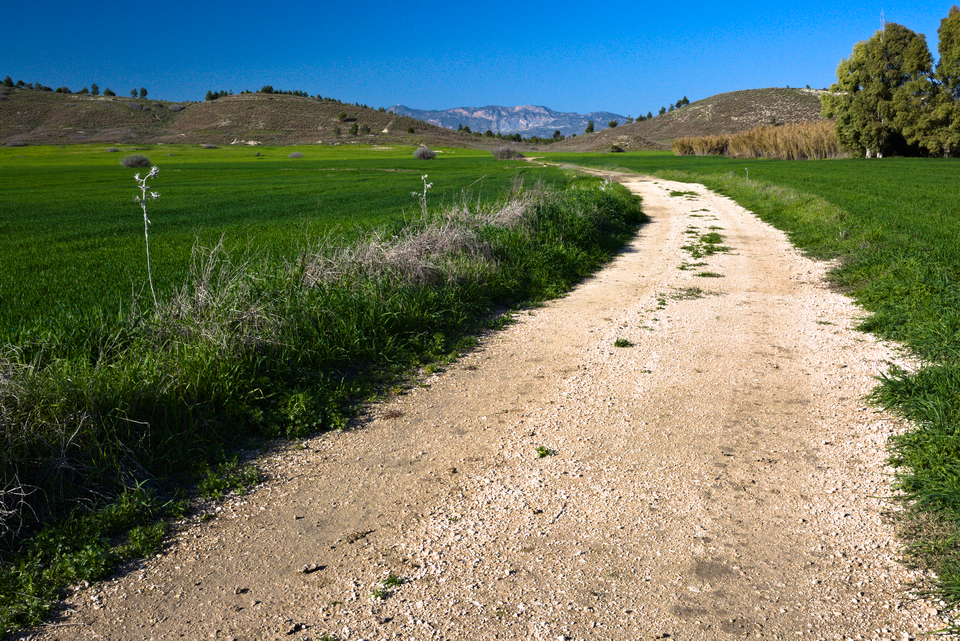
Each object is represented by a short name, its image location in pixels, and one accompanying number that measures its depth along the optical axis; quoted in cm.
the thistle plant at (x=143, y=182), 495
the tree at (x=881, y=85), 5528
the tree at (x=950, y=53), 5172
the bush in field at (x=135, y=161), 5209
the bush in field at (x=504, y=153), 8503
